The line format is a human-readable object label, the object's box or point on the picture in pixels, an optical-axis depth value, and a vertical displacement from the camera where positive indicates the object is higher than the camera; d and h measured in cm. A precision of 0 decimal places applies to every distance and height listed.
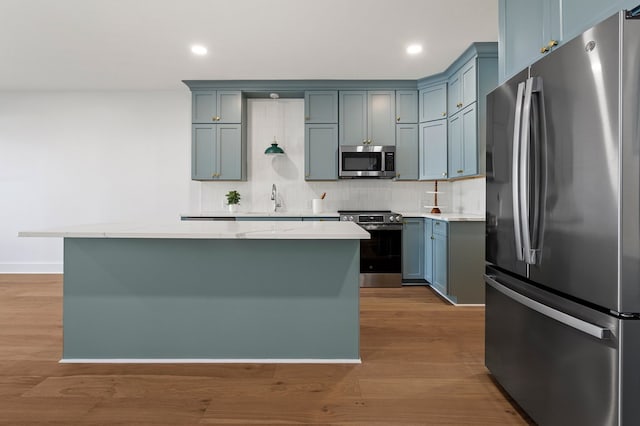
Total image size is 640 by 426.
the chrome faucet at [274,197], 498 +23
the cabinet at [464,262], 369 -49
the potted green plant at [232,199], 488 +20
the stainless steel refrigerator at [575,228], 113 -5
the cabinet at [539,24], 142 +88
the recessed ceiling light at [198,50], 363 +167
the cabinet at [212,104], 473 +142
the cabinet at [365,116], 475 +128
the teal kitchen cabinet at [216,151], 476 +82
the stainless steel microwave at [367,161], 470 +69
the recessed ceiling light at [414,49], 366 +169
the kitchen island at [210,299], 229 -54
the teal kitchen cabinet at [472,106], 372 +115
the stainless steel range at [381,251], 438 -45
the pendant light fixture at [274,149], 465 +83
